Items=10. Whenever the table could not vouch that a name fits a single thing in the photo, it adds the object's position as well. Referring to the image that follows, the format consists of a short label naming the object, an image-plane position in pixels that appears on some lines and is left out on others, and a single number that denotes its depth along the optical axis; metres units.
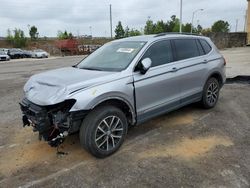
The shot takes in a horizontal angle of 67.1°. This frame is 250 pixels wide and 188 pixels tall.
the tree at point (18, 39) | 47.30
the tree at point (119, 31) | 45.72
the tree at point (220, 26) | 58.32
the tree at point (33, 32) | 55.53
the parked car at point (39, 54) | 28.13
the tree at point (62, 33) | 50.59
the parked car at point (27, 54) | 29.19
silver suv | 2.57
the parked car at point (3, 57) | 23.67
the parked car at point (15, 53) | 28.17
